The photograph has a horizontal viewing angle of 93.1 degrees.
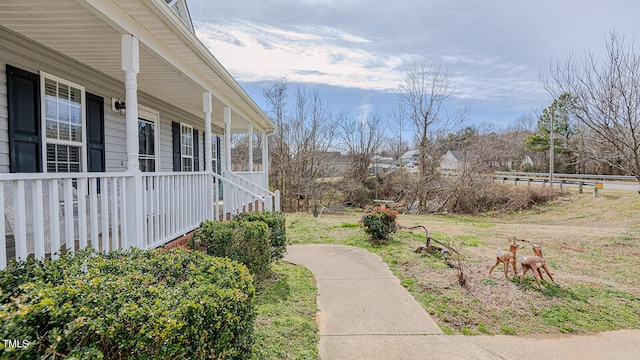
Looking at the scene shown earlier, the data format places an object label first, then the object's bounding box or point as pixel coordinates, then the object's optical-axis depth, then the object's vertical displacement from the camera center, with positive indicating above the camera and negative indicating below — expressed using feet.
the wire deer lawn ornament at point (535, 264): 14.26 -4.40
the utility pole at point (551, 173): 60.42 -0.46
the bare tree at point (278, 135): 65.41 +8.01
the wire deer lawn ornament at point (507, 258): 14.96 -4.29
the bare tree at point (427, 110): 56.80 +11.89
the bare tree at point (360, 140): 70.64 +7.55
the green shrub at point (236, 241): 12.59 -2.97
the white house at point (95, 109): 9.15 +3.12
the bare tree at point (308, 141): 64.44 +6.69
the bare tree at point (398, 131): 63.41 +8.95
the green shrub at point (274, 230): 17.01 -3.34
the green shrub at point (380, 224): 23.57 -4.09
